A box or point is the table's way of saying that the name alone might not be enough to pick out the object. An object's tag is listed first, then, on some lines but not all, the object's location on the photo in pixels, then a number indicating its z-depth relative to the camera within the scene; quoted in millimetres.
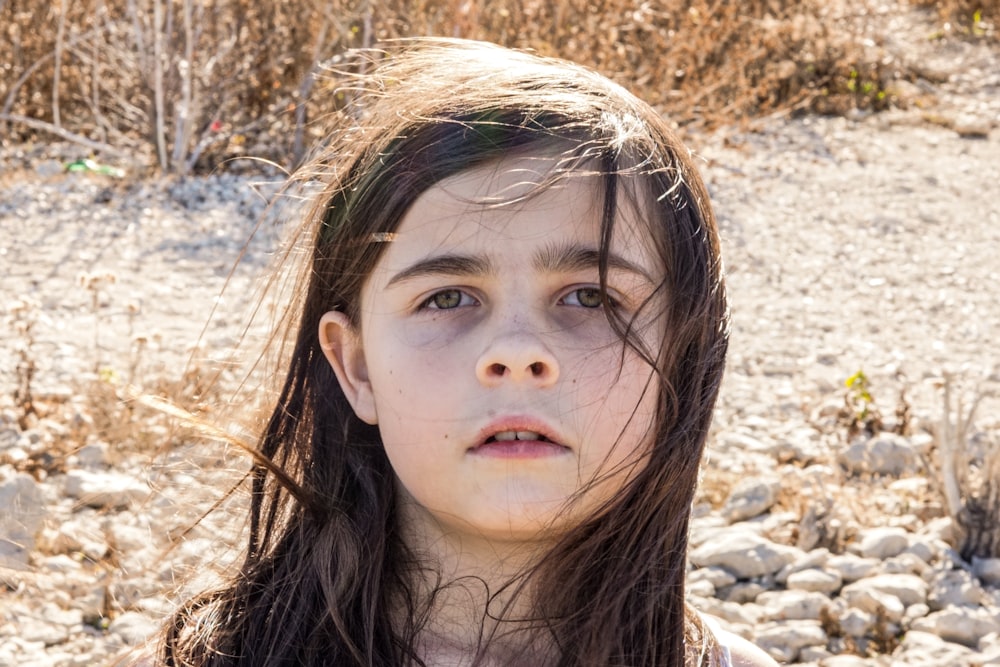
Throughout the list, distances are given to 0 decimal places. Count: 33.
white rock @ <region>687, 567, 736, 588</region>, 3250
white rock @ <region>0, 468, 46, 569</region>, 3213
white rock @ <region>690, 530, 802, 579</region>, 3283
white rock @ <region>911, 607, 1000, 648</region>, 3021
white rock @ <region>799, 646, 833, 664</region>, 2943
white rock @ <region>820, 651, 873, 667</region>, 2859
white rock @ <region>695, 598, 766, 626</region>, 3094
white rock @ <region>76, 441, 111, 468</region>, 3723
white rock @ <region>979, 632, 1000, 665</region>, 2924
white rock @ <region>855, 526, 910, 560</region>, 3336
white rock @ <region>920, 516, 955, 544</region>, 3357
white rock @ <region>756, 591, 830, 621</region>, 3084
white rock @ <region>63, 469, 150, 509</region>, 3486
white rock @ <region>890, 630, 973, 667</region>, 2910
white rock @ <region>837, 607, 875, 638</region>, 3029
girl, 1621
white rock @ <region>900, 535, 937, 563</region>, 3299
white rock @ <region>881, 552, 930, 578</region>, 3230
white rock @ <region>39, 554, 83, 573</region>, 3141
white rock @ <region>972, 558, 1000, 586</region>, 3217
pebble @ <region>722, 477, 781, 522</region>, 3547
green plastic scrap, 6363
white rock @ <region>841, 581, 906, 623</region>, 3055
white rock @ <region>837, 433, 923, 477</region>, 3824
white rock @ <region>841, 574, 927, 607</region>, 3146
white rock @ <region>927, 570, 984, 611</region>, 3141
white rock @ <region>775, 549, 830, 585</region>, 3252
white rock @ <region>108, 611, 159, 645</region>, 2932
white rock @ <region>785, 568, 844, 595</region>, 3174
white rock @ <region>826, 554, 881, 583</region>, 3236
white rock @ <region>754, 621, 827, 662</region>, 2973
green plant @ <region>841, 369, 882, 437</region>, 4031
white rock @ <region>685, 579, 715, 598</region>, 3207
